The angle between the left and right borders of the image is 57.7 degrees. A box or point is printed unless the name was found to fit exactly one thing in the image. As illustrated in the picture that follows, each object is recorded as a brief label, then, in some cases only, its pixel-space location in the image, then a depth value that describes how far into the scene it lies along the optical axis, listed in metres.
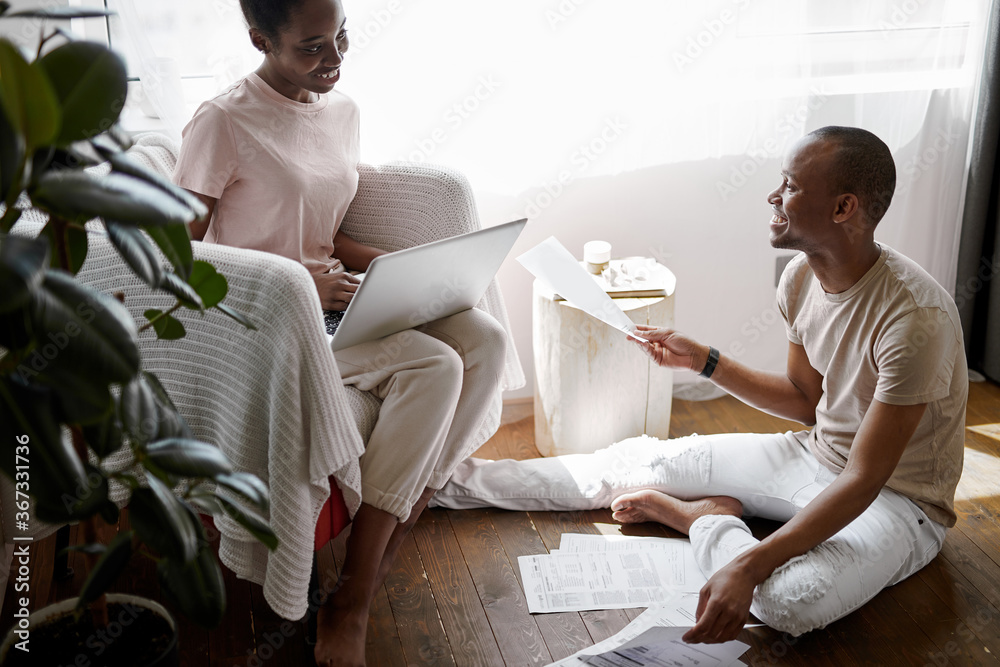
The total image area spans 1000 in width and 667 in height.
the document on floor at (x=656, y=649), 1.51
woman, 1.57
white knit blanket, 1.35
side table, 2.13
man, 1.56
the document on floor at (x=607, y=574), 1.72
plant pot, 1.07
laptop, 1.45
